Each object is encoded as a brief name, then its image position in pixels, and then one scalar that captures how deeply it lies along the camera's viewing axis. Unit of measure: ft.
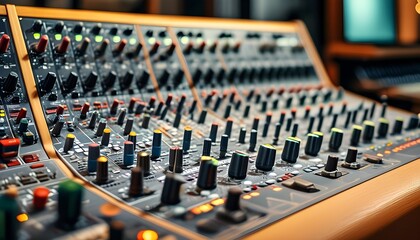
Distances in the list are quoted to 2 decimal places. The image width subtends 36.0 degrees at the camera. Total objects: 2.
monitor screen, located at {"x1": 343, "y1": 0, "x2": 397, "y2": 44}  3.20
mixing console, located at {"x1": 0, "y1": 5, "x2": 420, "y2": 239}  1.10
